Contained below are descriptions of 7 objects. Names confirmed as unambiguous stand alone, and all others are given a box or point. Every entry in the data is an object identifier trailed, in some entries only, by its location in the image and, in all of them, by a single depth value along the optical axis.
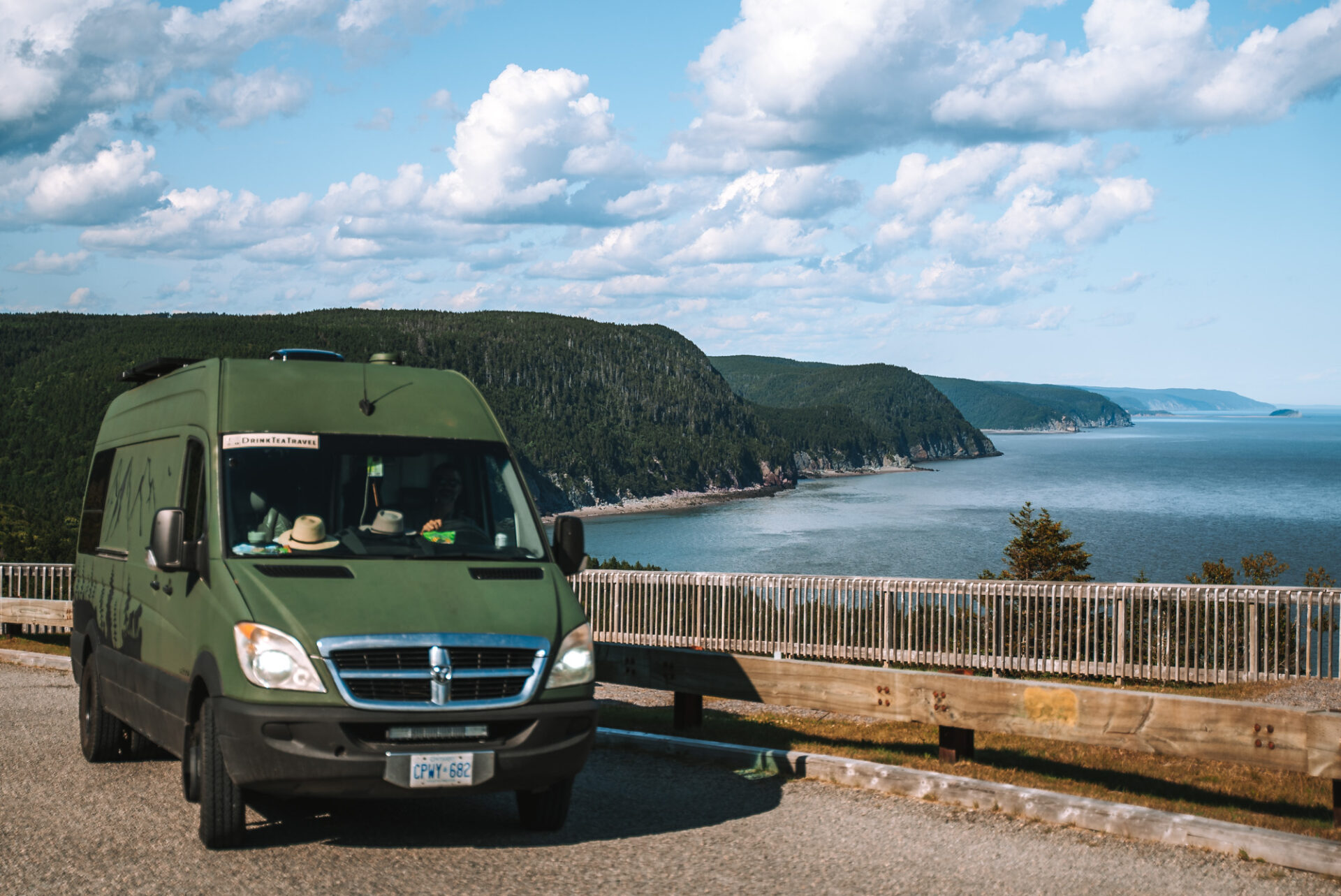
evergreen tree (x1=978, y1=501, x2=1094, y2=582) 33.88
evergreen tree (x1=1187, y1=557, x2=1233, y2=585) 32.69
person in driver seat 7.31
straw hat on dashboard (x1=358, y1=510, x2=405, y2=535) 7.09
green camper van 6.01
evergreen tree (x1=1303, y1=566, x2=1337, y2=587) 34.78
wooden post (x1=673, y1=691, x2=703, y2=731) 10.34
